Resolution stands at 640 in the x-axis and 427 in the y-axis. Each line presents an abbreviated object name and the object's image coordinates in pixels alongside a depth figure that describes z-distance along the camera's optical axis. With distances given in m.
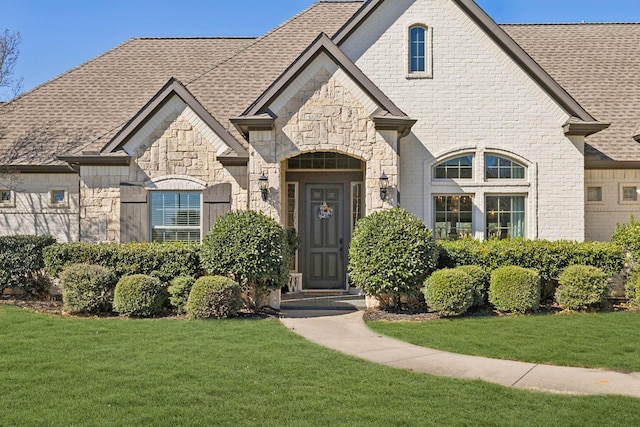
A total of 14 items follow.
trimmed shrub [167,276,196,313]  10.39
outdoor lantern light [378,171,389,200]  11.71
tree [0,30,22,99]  14.54
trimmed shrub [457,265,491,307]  10.51
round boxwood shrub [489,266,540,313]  10.37
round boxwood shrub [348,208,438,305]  10.42
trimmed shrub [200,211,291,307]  10.32
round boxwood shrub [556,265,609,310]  10.63
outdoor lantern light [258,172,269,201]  11.65
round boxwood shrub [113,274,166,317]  10.16
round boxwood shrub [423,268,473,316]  10.03
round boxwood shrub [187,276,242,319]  9.84
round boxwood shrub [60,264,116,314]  10.39
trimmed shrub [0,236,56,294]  11.71
